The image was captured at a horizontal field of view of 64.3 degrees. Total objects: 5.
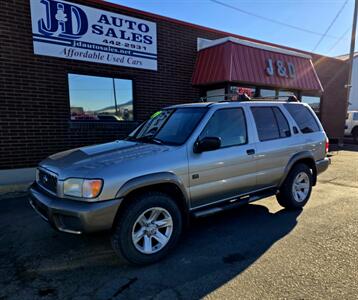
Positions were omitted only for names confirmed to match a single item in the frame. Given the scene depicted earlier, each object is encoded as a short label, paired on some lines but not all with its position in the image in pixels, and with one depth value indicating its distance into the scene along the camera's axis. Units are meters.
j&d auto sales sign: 6.84
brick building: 6.70
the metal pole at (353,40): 13.78
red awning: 8.43
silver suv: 3.07
